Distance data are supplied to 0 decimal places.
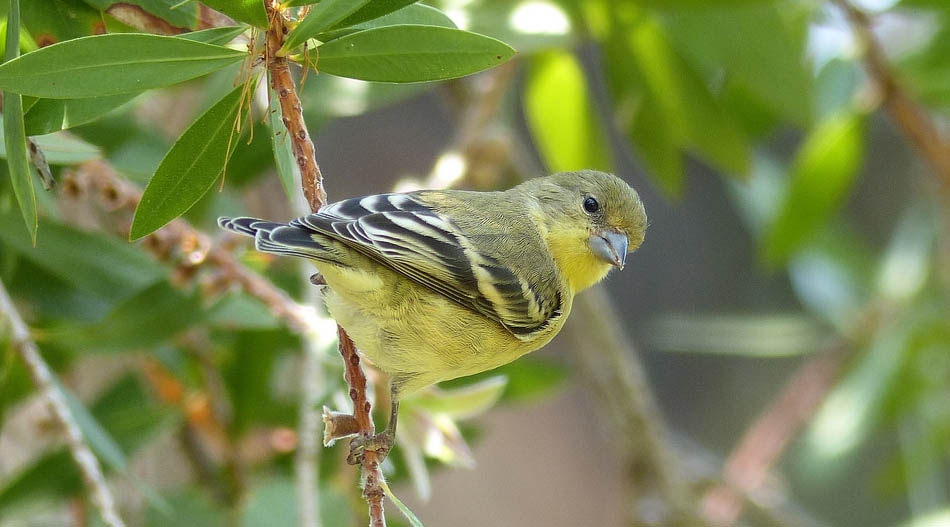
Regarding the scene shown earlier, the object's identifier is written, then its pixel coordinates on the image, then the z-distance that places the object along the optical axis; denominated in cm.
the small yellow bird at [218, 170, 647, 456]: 382
